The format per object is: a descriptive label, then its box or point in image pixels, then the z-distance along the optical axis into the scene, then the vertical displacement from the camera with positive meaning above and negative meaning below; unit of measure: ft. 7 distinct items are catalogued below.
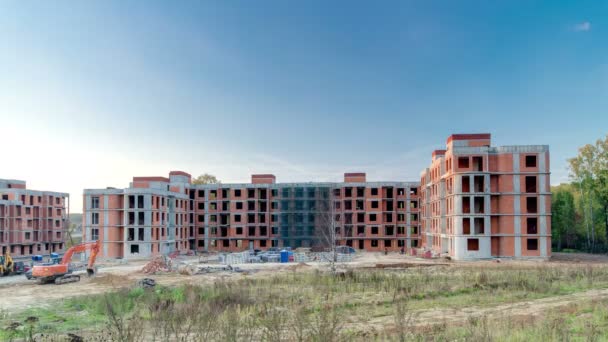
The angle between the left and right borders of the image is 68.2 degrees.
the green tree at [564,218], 219.00 -9.84
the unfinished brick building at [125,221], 188.03 -9.06
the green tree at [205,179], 332.47 +15.01
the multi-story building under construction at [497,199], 161.79 -0.34
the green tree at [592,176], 191.42 +9.63
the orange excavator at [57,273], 114.21 -18.80
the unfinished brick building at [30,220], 211.41 -10.09
